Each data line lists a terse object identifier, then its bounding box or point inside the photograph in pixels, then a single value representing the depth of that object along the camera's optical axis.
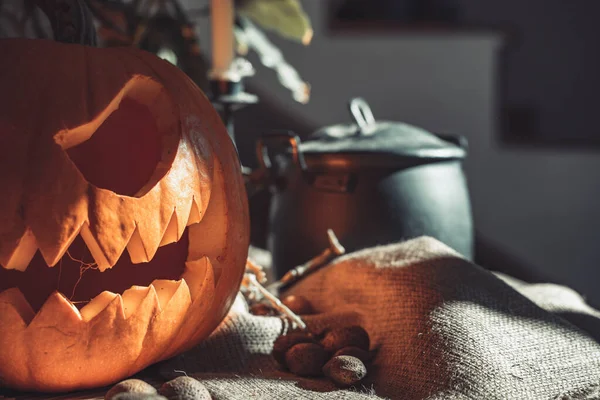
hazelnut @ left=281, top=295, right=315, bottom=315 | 0.94
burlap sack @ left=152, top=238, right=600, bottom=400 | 0.70
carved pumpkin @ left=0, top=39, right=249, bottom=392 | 0.64
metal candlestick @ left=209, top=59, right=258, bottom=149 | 1.07
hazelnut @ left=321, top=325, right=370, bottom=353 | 0.79
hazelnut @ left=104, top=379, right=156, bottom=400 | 0.61
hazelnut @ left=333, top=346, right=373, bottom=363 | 0.77
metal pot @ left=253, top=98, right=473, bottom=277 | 1.07
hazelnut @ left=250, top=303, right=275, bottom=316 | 0.94
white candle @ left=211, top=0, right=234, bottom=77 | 1.09
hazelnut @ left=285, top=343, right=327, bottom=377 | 0.76
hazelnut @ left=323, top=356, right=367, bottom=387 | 0.72
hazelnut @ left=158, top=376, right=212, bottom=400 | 0.62
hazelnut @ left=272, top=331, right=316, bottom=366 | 0.79
